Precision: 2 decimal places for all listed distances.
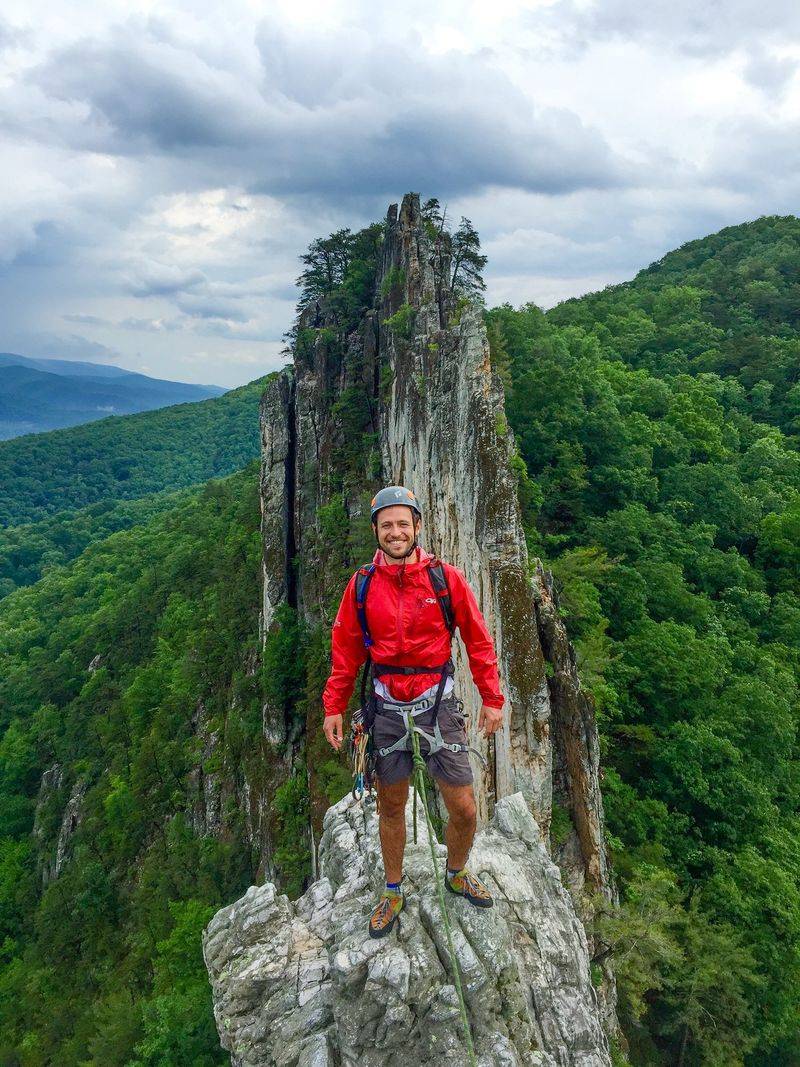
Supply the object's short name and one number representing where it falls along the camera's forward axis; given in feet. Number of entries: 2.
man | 16.24
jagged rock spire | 40.27
